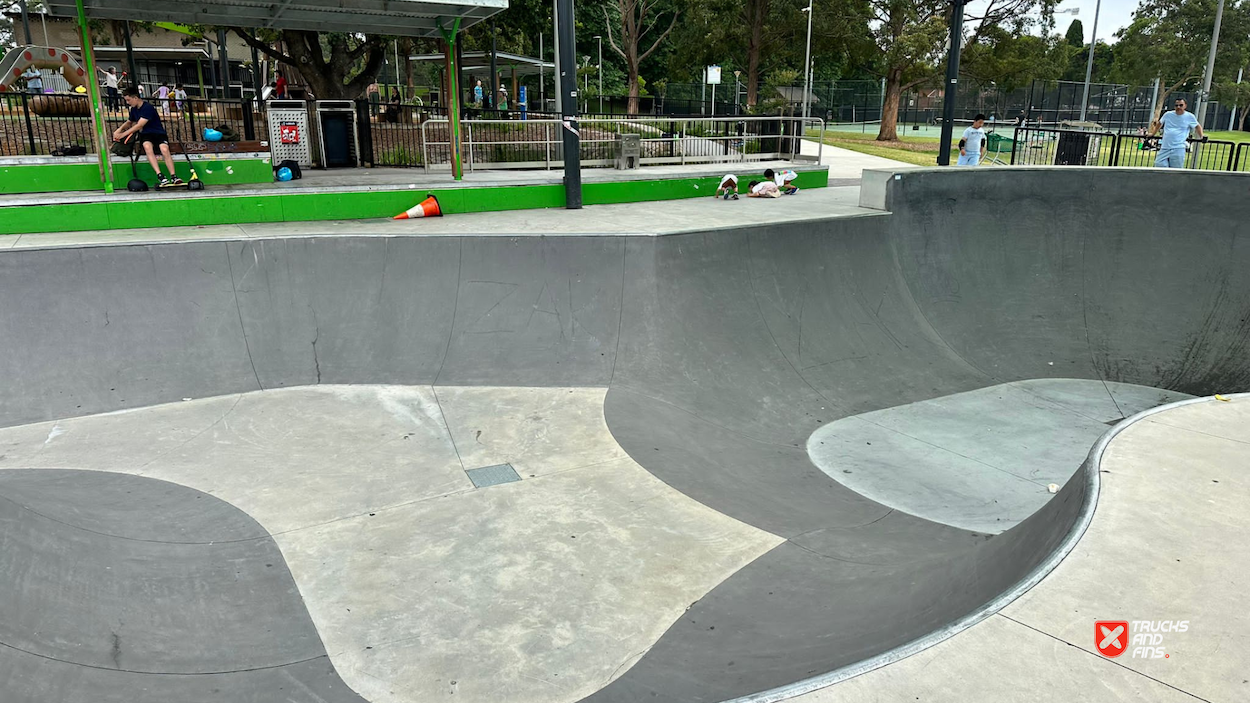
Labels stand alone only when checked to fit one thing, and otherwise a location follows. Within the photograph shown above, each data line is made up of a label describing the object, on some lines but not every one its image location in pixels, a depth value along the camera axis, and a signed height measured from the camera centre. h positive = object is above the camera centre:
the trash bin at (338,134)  15.81 +0.08
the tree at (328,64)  20.23 +1.91
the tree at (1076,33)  80.19 +10.48
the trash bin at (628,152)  16.41 -0.27
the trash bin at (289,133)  14.96 +0.09
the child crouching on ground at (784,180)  15.81 -0.80
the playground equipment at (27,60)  17.69 +1.75
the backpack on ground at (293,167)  13.55 -0.49
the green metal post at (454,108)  12.84 +0.48
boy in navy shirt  11.19 +0.12
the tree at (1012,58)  32.34 +3.24
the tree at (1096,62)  69.06 +6.69
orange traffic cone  11.95 -1.06
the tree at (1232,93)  43.94 +2.55
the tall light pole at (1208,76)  20.46 +1.78
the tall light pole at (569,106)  11.66 +0.48
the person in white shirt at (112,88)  17.00 +1.41
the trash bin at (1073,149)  15.77 -0.18
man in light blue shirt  13.38 +0.11
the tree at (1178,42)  45.56 +5.54
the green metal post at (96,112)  10.23 +0.33
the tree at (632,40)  37.62 +4.69
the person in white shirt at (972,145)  15.08 -0.10
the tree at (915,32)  31.27 +4.19
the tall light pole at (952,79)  14.05 +1.08
